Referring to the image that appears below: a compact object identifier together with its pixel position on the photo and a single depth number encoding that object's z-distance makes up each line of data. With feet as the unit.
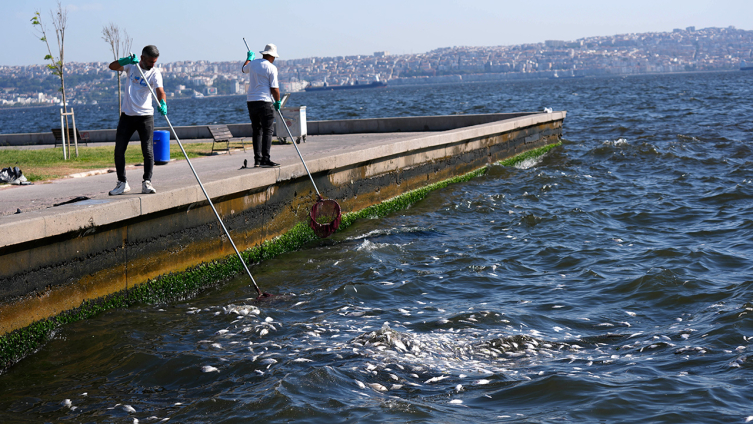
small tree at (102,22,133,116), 77.05
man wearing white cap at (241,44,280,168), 35.42
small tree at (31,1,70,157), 62.95
